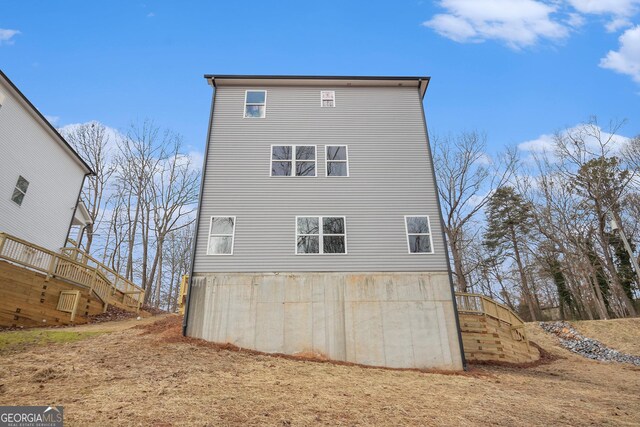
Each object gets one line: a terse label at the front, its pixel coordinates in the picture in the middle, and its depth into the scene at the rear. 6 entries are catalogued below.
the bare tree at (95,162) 26.53
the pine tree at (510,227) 29.95
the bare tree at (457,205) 22.47
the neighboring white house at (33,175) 14.40
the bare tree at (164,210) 26.94
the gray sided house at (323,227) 10.68
